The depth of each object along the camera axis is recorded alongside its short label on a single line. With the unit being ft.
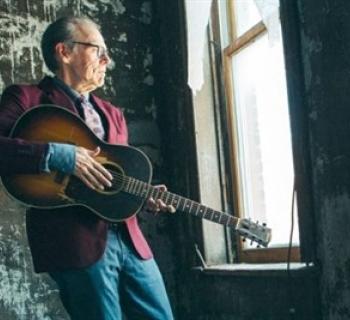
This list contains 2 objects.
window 9.05
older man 6.39
